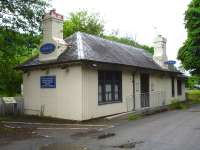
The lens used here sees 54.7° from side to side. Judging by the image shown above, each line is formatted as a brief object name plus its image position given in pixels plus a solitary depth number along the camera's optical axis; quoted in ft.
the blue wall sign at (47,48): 34.24
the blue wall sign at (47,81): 34.93
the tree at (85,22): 78.98
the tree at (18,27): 28.60
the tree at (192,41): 66.16
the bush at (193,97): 66.54
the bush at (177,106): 47.77
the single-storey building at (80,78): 32.39
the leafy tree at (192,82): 95.10
